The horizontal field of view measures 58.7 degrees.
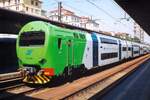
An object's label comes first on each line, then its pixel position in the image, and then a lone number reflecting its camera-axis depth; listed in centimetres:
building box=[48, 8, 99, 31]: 5875
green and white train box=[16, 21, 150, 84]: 696
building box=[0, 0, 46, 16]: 4863
